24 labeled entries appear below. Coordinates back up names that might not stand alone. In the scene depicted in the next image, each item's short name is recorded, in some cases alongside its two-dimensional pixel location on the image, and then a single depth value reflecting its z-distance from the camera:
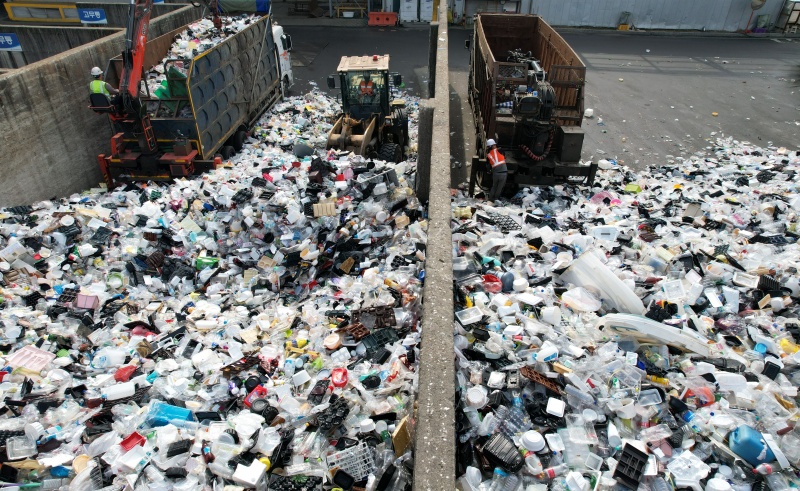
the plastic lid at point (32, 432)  3.62
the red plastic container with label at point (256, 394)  3.91
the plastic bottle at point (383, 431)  3.37
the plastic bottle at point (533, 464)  3.15
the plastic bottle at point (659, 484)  3.12
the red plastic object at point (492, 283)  4.92
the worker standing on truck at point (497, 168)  7.41
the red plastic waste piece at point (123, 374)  4.32
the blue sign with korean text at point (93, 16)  14.12
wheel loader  9.30
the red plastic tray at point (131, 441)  3.50
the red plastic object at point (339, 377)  3.82
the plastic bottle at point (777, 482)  3.17
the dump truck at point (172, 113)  7.94
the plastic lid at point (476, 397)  3.52
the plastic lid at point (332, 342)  4.37
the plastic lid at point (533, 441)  3.24
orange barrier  20.80
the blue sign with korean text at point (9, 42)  11.94
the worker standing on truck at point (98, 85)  7.43
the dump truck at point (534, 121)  7.62
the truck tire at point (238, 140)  10.20
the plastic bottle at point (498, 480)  3.11
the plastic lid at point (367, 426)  3.42
